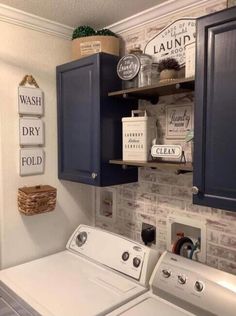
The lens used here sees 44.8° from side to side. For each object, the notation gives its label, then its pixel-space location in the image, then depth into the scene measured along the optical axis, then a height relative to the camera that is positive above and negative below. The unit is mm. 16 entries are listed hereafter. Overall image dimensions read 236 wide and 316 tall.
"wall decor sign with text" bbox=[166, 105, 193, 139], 1513 +106
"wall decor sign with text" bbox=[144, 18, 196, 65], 1467 +541
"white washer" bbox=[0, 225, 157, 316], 1287 -736
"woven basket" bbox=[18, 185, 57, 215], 1646 -343
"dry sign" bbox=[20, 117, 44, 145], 1710 +58
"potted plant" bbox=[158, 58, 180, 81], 1381 +352
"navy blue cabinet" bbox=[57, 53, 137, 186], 1575 +122
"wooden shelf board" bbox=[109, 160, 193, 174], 1259 -116
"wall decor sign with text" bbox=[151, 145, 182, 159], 1327 -52
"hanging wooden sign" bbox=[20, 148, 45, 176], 1726 -125
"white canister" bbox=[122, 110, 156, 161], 1499 +23
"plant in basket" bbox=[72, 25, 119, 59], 1698 +591
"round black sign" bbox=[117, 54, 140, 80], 1486 +391
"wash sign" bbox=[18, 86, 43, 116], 1694 +242
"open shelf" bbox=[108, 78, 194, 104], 1280 +253
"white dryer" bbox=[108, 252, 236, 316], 1164 -657
